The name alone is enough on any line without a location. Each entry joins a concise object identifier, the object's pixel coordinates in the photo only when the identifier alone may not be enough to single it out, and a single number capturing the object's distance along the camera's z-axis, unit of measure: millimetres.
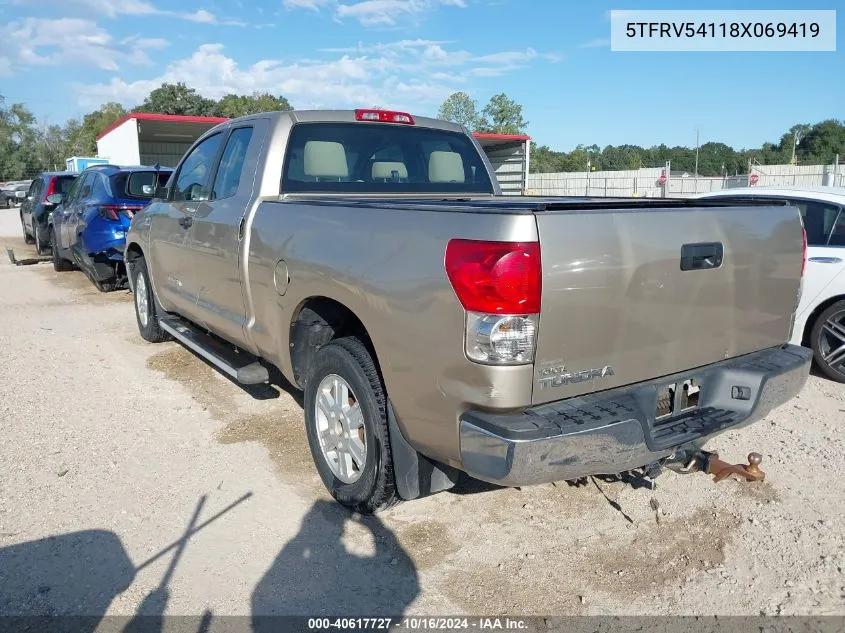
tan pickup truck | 2418
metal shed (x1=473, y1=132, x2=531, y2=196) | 25484
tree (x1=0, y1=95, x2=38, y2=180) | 64000
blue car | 9000
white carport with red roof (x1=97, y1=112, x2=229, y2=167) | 23234
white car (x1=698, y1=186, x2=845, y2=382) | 5586
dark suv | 13484
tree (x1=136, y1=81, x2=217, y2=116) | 75750
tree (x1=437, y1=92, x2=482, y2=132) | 62969
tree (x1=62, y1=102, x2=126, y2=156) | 77812
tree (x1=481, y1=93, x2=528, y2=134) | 62531
